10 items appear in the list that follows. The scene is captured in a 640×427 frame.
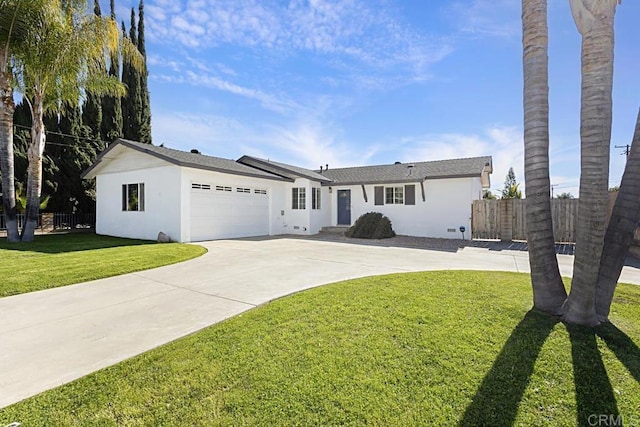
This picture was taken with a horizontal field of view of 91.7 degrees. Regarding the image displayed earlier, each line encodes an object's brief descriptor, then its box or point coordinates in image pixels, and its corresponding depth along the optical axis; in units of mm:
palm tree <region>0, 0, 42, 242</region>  10414
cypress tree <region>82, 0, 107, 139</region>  21156
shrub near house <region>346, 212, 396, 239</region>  14930
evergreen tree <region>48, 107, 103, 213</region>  18875
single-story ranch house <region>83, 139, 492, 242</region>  12922
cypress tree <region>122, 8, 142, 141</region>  23766
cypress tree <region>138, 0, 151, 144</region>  24250
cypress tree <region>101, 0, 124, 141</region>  22109
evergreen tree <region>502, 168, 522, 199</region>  26812
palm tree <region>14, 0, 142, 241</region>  11203
